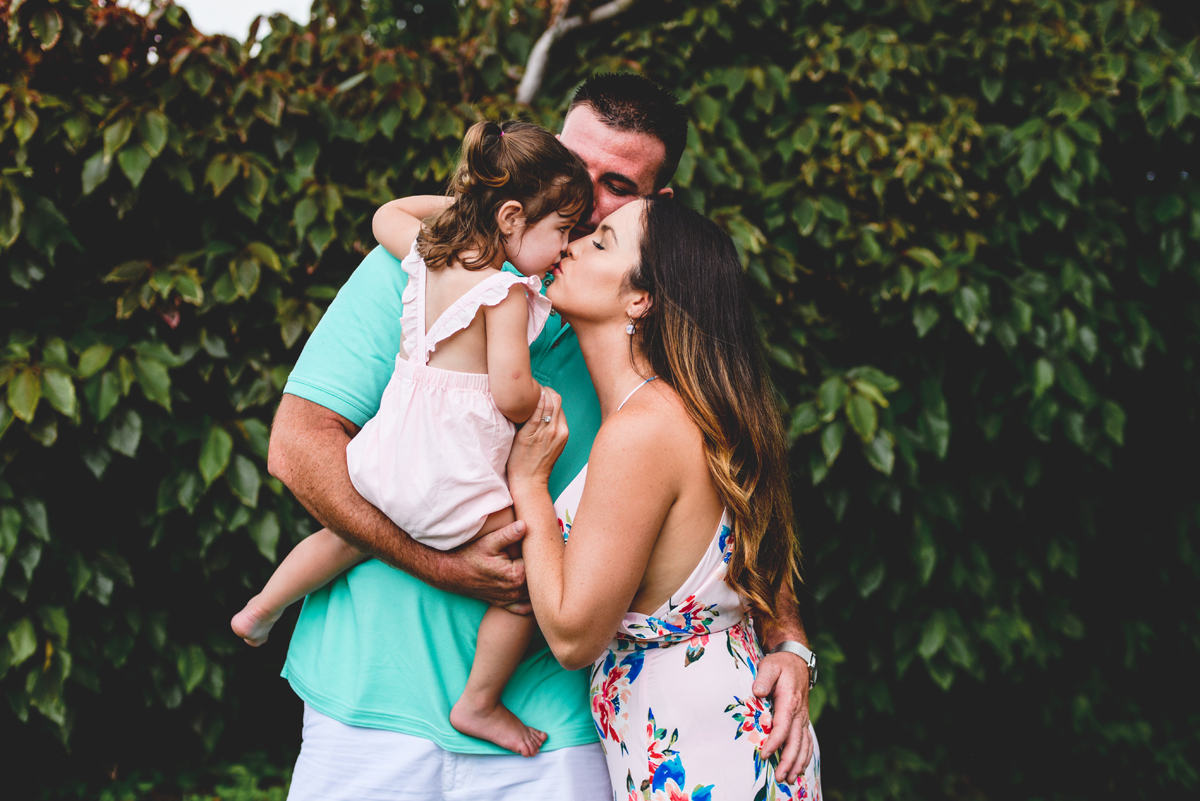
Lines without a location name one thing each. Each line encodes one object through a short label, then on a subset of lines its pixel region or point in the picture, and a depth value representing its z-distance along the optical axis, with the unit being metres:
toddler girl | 1.41
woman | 1.32
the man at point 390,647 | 1.44
